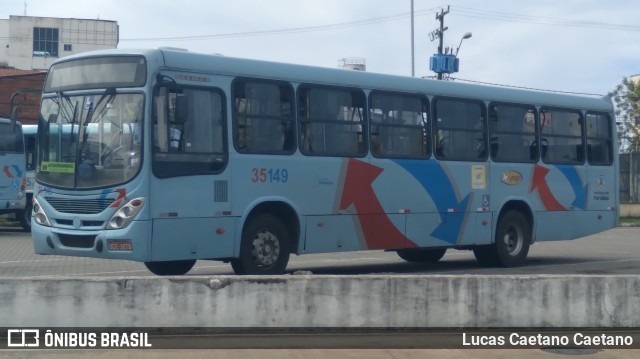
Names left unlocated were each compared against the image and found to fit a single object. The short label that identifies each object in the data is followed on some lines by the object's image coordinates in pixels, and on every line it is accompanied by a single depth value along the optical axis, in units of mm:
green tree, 51188
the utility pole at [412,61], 42366
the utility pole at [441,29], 42250
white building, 79688
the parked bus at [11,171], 26734
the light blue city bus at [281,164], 12312
